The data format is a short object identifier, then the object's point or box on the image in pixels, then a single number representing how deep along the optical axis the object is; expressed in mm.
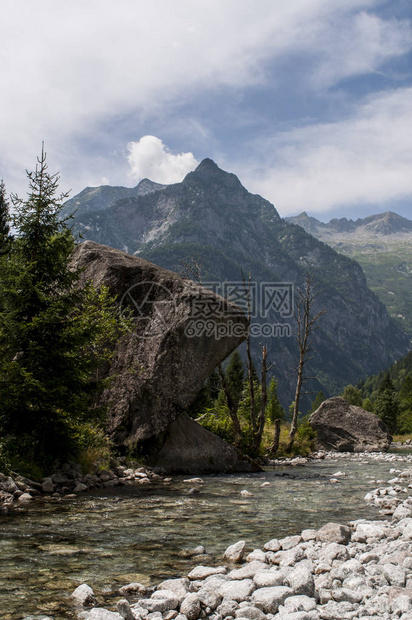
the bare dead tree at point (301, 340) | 27311
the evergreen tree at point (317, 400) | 127750
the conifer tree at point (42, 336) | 11594
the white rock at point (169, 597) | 4391
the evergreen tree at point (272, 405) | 45719
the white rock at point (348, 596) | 4418
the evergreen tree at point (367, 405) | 102062
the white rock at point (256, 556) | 5801
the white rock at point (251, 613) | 4055
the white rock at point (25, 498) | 9291
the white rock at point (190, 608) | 4199
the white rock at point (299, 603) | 4177
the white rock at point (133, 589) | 4812
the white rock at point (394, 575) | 4691
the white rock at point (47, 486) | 10531
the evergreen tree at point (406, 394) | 92594
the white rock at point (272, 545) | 6305
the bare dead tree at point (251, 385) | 21256
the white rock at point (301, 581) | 4609
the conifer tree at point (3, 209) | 28158
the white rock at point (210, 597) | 4407
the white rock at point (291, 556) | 5605
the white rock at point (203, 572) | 5207
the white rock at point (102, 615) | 3865
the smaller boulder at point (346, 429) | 36281
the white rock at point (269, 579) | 4750
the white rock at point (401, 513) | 8445
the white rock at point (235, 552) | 5957
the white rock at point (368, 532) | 6720
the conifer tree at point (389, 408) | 72062
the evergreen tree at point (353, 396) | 116488
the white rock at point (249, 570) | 5133
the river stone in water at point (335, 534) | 6535
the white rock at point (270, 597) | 4262
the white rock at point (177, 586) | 4625
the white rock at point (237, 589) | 4520
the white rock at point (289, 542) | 6381
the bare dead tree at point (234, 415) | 21234
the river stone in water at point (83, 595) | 4449
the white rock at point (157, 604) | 4301
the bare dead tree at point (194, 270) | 21984
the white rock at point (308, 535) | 6754
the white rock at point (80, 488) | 11145
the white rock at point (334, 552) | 5675
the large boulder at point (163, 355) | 15812
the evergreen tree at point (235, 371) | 74750
